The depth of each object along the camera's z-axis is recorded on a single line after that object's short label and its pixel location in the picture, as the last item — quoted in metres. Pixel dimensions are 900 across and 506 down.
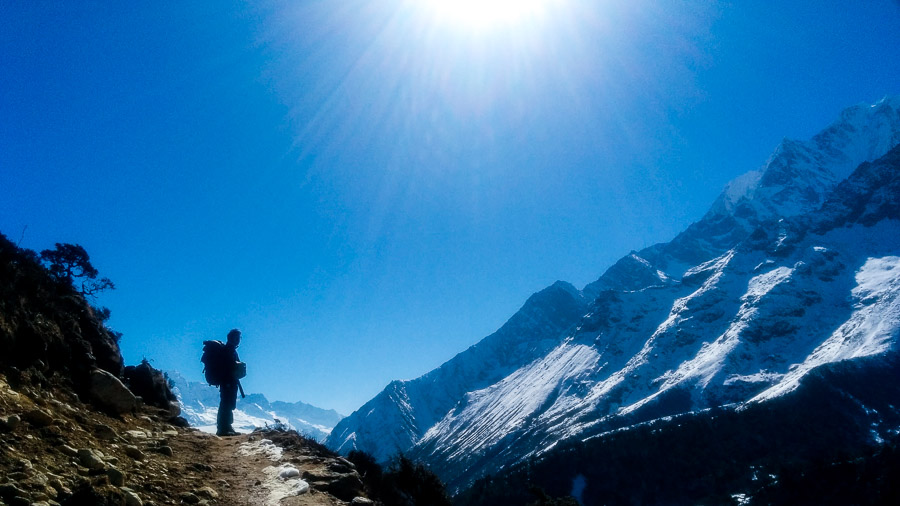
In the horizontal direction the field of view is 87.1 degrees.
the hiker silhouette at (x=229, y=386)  21.78
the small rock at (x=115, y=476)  8.20
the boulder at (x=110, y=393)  13.00
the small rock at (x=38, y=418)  8.82
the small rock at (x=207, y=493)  9.52
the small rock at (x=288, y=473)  12.22
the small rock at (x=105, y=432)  10.46
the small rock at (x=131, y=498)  7.69
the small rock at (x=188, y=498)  8.95
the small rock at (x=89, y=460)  8.35
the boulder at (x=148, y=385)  18.80
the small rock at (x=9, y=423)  7.90
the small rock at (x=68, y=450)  8.39
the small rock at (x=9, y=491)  6.29
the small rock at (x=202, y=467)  11.30
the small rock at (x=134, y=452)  10.28
